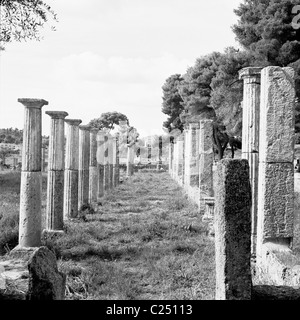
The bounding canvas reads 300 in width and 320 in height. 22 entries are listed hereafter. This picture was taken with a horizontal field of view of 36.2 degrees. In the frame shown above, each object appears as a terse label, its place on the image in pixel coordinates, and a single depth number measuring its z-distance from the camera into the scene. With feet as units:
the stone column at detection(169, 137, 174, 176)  127.47
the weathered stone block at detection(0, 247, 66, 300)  11.75
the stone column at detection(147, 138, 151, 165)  202.90
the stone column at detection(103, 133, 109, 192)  63.70
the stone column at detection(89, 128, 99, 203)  50.49
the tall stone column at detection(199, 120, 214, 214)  42.96
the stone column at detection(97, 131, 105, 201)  56.14
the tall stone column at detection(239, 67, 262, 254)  23.09
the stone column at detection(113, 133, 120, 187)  74.49
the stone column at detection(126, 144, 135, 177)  102.87
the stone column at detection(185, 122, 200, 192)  53.42
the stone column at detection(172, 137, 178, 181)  93.06
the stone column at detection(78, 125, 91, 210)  43.83
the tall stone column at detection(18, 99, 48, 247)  25.05
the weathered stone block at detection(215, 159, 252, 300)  12.21
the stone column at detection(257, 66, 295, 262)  19.69
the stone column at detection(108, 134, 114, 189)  69.01
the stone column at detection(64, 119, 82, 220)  35.91
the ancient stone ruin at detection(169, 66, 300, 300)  12.24
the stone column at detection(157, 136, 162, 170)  179.17
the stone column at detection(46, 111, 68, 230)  30.32
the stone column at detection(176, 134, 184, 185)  81.86
